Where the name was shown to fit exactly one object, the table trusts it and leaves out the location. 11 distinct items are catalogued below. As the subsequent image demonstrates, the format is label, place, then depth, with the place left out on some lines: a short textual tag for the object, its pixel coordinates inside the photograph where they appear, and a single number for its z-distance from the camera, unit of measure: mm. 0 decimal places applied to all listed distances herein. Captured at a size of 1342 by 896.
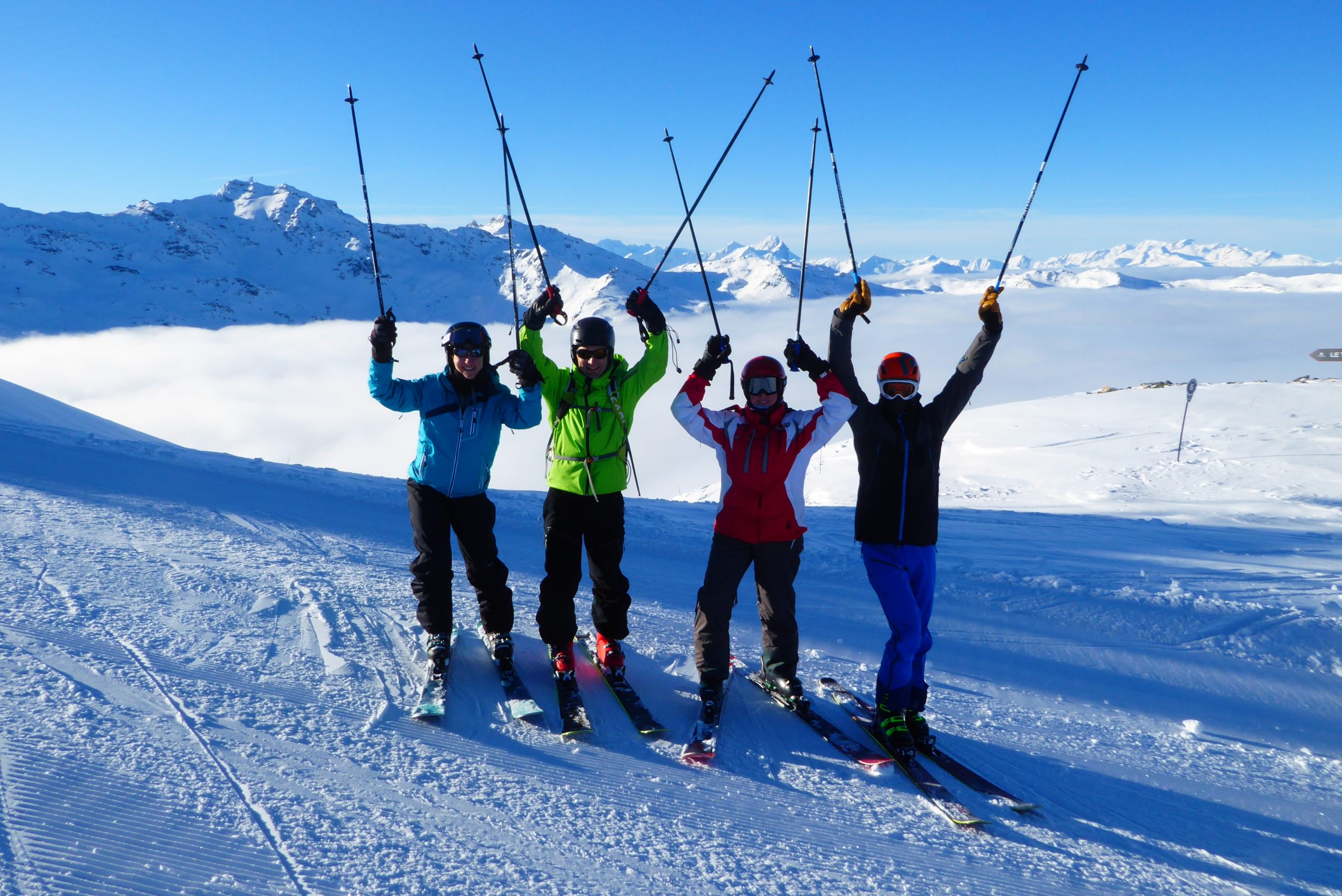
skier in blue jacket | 3703
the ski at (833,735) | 3295
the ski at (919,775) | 2959
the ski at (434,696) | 3295
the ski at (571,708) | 3320
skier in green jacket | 3773
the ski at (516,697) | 3396
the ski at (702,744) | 3225
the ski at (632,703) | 3443
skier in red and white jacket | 3629
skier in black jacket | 3496
